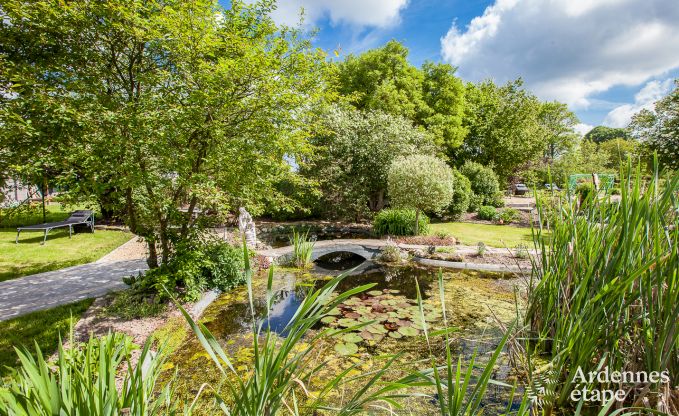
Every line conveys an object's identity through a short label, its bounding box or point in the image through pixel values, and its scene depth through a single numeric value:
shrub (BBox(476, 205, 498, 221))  16.39
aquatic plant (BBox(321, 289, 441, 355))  4.70
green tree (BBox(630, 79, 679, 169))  12.95
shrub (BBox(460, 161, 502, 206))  18.59
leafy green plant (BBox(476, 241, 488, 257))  9.02
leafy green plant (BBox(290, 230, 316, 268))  8.64
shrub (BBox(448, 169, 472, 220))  16.42
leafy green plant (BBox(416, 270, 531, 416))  1.37
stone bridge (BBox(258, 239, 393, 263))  9.25
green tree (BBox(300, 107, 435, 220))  14.71
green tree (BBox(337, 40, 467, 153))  19.72
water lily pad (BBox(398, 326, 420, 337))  4.81
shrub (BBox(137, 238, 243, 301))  5.40
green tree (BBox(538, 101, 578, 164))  35.38
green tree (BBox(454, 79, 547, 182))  20.23
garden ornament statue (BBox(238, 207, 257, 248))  9.41
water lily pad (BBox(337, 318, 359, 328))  5.15
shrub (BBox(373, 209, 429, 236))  12.21
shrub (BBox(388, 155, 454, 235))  10.81
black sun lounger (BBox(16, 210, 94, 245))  9.84
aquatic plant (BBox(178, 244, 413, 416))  1.36
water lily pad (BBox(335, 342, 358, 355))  4.34
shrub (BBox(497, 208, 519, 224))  15.40
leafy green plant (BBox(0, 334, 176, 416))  1.44
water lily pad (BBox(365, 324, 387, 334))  4.91
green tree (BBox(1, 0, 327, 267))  4.46
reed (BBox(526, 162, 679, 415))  1.81
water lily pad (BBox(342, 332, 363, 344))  4.66
